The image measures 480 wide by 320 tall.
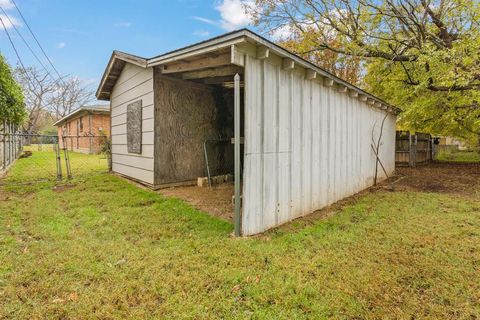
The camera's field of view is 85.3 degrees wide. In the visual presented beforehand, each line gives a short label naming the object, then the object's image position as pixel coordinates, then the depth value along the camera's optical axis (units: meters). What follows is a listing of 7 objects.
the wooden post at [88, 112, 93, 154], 17.30
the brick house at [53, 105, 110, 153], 17.19
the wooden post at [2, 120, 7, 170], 8.00
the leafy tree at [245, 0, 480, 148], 7.20
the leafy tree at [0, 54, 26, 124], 6.83
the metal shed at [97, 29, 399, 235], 3.42
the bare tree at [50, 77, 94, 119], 28.41
